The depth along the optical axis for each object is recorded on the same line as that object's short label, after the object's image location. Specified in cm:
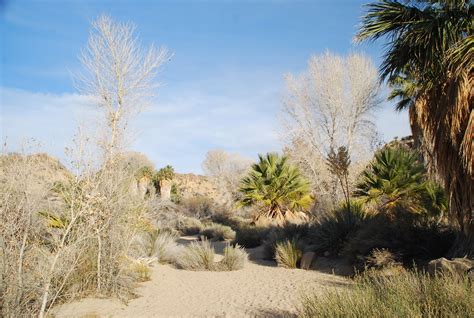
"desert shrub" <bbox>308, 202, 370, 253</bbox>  1173
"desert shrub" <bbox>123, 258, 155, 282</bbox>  927
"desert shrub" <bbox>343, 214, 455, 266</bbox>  905
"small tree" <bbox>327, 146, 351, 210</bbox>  1158
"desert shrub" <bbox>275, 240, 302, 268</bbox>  1148
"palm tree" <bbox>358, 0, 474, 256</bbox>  701
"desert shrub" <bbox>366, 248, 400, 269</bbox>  868
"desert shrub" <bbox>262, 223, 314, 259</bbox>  1288
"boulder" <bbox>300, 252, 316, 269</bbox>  1115
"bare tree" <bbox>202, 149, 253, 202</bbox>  4409
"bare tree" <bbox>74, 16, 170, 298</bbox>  789
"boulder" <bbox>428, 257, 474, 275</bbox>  626
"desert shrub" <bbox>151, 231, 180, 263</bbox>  1298
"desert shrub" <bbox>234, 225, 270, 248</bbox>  1616
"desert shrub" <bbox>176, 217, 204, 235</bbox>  2267
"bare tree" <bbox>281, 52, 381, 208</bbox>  2353
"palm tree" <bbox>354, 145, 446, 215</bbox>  1120
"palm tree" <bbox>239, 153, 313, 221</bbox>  1764
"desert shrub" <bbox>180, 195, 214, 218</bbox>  2855
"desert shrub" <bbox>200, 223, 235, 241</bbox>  1942
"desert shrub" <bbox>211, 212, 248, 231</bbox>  2331
